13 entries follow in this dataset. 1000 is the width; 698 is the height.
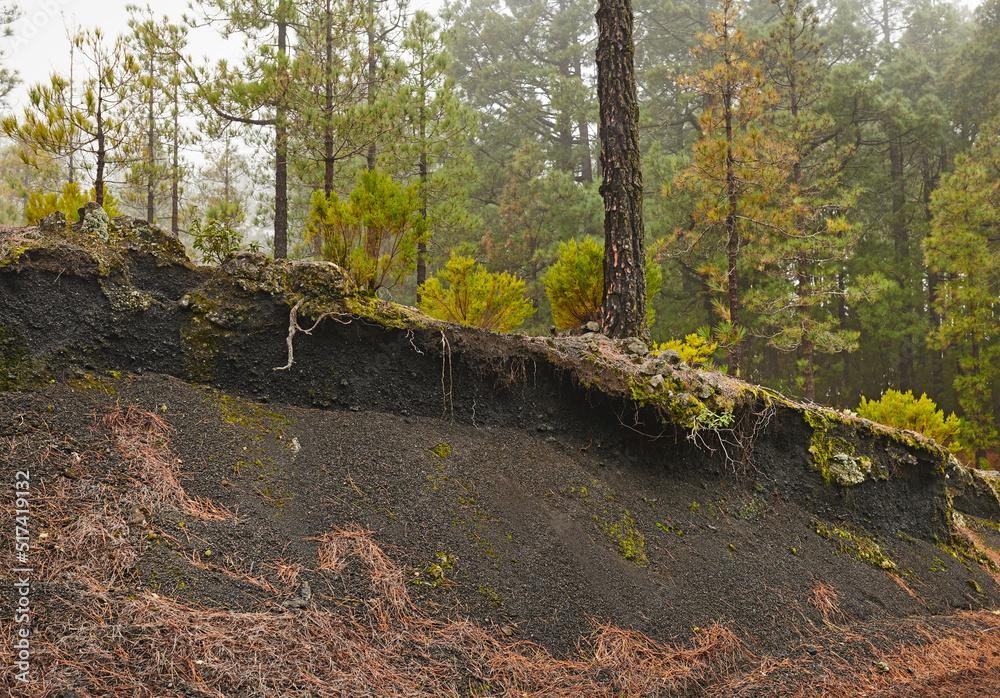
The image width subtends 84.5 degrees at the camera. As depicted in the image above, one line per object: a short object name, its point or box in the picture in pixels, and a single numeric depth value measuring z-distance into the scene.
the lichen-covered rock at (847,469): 4.53
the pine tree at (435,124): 9.18
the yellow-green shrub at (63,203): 5.19
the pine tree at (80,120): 5.73
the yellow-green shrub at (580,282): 5.73
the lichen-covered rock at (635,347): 4.34
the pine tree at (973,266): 11.25
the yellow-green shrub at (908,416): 7.00
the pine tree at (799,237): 9.70
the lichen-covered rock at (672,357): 4.27
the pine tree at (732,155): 7.95
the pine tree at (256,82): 6.89
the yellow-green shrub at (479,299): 5.57
